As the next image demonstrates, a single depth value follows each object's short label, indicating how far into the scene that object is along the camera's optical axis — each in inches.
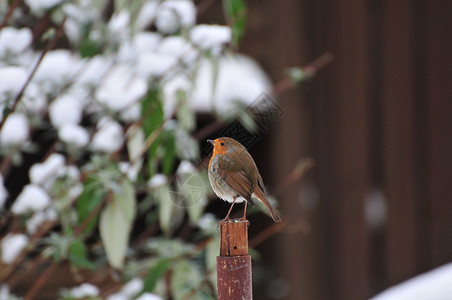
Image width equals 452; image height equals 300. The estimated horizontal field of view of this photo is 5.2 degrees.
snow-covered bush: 264.2
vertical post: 240.2
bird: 239.7
